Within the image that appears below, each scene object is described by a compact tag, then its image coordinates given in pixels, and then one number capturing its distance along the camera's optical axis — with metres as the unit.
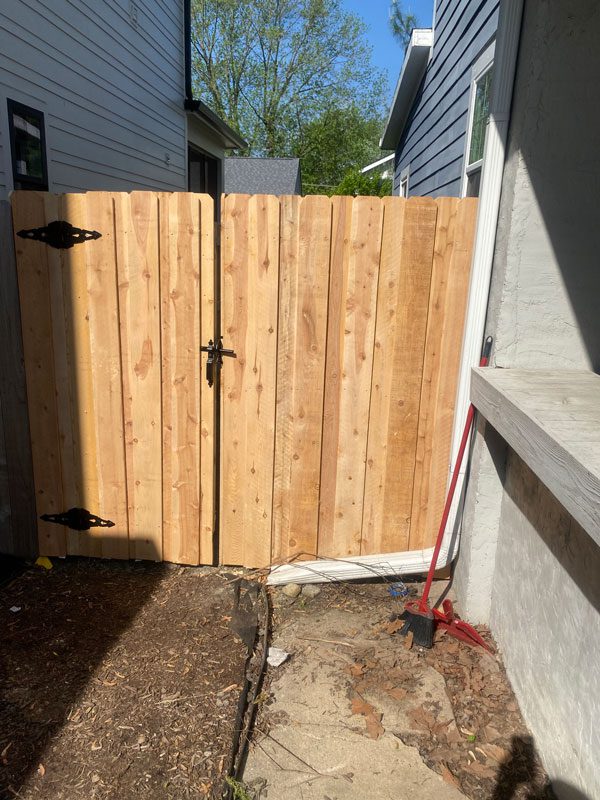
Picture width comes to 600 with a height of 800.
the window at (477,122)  4.79
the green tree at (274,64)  30.19
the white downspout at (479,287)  2.52
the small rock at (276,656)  2.69
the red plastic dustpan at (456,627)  2.80
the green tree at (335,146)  35.28
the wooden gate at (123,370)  3.03
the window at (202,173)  13.12
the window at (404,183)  10.20
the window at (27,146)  4.73
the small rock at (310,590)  3.23
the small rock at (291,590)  3.22
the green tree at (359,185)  22.94
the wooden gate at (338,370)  2.94
